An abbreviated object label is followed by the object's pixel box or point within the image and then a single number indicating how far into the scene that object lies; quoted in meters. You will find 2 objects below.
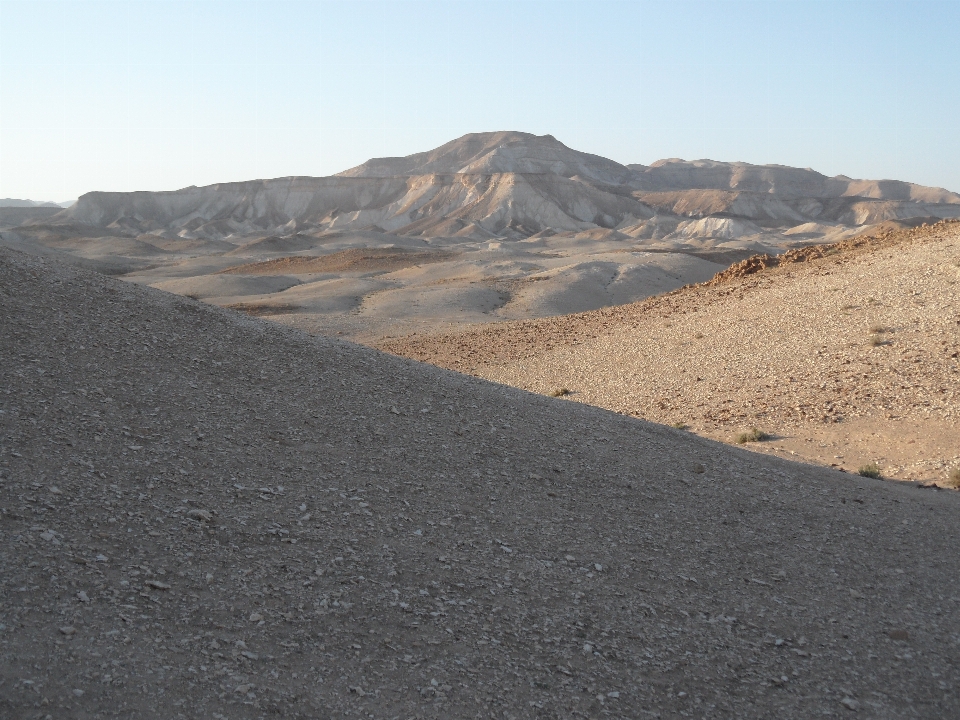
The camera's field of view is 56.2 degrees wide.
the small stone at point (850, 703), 5.56
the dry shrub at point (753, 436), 12.55
